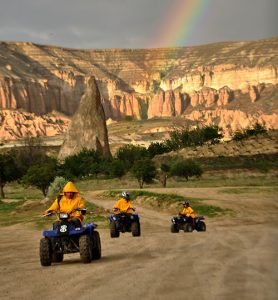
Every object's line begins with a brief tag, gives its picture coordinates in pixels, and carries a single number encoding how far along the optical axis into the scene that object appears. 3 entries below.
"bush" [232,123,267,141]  86.15
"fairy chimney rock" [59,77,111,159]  94.02
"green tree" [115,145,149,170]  84.36
